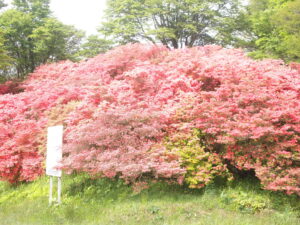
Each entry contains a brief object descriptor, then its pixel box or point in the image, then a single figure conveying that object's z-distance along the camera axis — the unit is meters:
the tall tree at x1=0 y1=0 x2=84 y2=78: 20.72
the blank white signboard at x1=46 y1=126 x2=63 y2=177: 7.82
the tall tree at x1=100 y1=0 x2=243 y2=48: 23.19
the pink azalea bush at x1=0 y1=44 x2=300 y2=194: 7.13
